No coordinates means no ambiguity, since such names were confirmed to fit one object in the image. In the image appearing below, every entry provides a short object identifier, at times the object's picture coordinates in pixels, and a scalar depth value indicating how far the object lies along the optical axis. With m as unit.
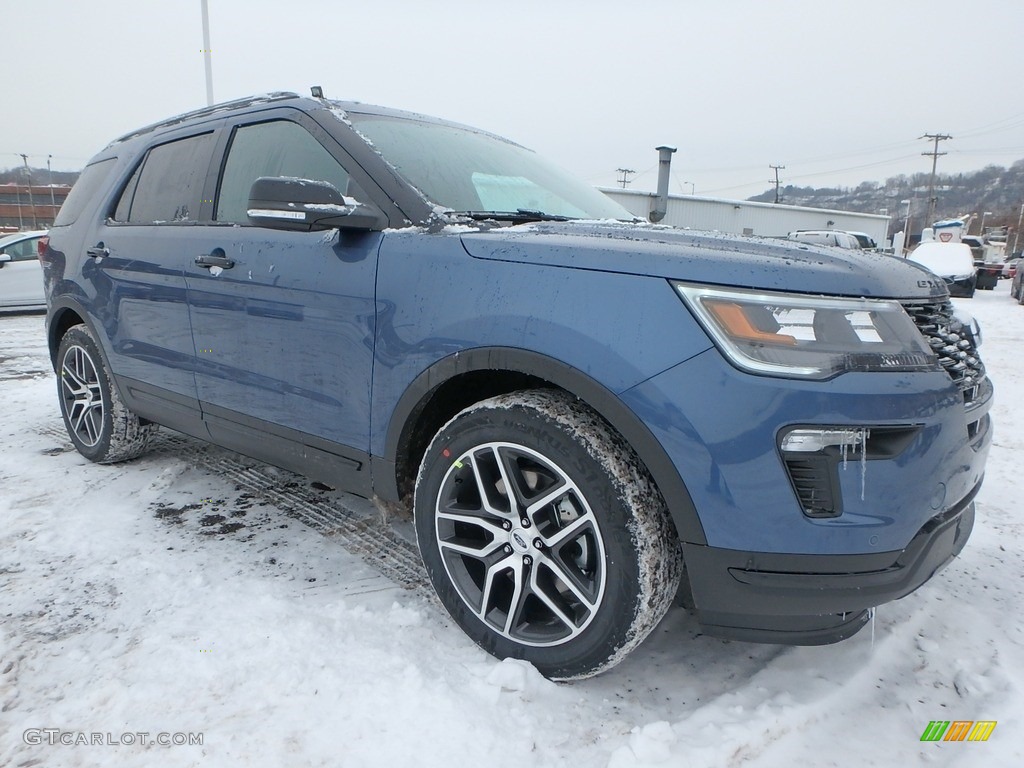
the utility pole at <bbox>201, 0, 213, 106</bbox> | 14.18
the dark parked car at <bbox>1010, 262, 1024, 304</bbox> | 15.27
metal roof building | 23.30
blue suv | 1.55
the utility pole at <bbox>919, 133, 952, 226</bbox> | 58.88
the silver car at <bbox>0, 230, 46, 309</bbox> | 11.08
